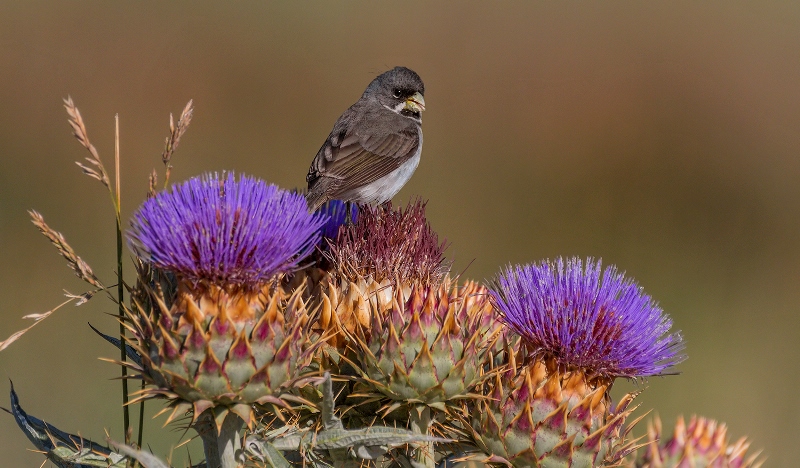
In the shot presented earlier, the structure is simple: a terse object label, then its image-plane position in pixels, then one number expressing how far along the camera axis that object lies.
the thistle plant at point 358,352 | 8.09
